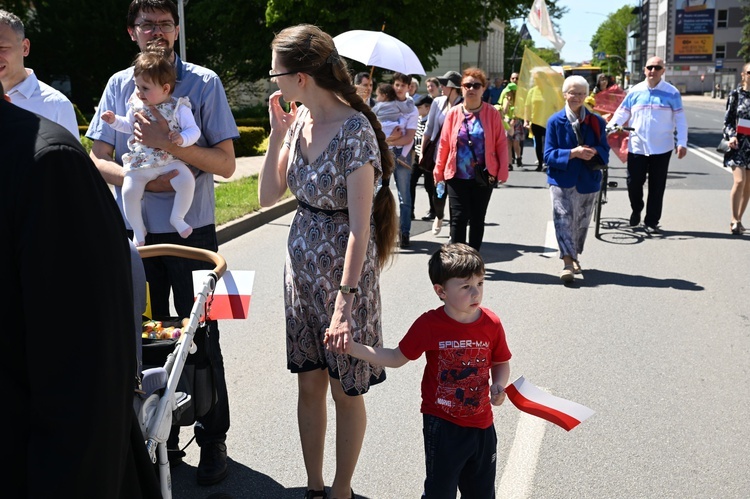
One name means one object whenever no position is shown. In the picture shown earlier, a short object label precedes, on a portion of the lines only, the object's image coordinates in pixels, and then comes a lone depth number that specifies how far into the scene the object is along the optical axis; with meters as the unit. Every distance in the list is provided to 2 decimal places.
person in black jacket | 1.49
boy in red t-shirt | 3.14
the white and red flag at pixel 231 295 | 3.26
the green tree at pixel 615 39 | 147.85
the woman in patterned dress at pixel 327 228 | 3.31
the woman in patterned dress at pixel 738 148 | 10.47
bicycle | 10.52
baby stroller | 2.57
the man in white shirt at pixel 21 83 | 3.97
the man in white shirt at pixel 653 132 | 10.76
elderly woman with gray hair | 8.12
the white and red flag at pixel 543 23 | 14.70
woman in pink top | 8.16
